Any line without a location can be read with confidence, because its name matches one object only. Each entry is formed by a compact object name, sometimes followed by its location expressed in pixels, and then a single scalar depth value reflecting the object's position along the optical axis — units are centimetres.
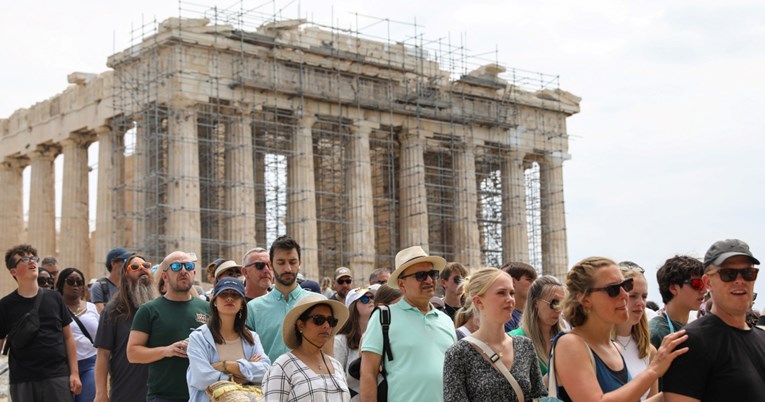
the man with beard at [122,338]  983
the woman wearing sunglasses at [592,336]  626
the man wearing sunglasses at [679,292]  856
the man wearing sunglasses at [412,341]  829
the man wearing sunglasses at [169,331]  902
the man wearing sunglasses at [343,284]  1559
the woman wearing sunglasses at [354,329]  1019
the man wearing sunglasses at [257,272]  1049
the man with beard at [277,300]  966
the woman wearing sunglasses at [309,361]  761
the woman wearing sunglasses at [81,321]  1138
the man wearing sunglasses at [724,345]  589
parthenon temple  3606
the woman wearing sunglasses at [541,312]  861
